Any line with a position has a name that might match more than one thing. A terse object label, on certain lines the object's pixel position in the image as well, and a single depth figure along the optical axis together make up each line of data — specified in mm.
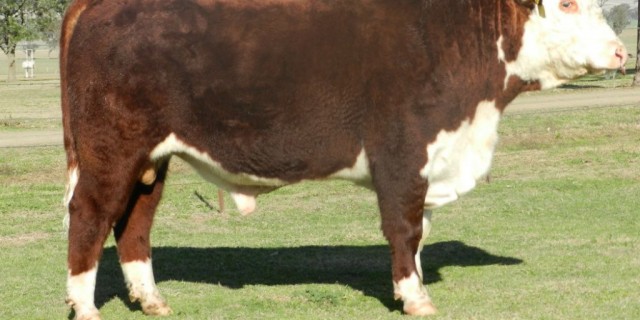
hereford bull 8164
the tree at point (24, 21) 68069
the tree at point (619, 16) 99475
